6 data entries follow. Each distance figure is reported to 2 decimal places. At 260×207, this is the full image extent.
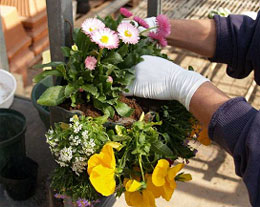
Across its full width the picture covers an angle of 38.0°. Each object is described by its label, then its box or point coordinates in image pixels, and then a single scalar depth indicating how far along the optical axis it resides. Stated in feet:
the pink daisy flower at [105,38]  3.34
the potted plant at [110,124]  3.17
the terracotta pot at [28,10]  11.12
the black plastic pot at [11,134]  5.54
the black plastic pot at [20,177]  5.48
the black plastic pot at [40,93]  5.65
